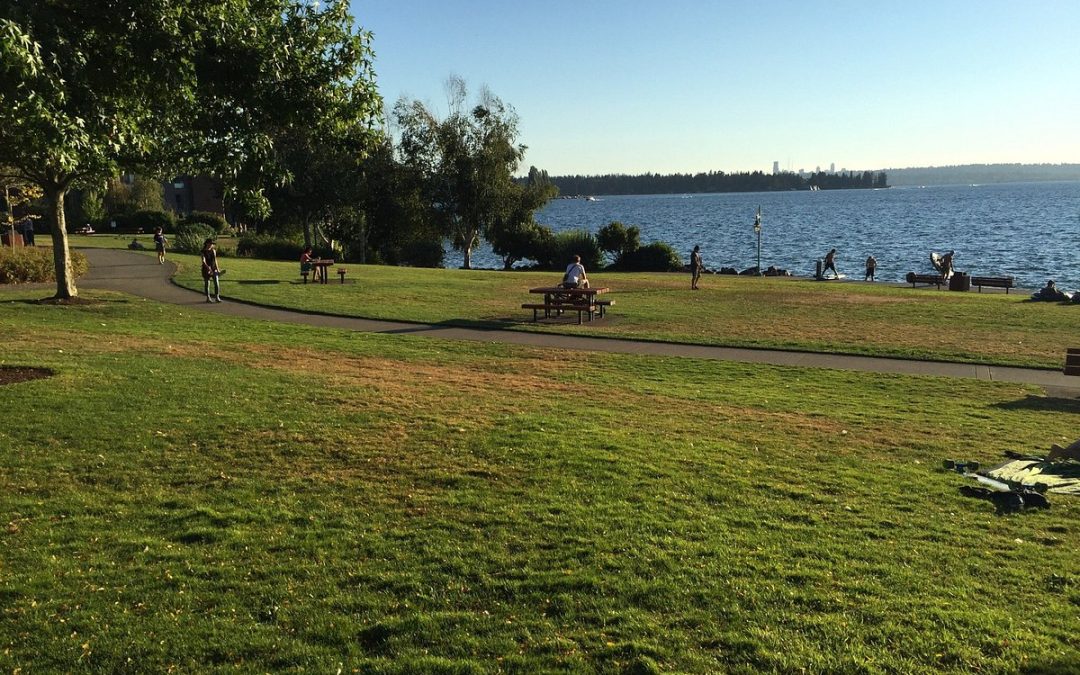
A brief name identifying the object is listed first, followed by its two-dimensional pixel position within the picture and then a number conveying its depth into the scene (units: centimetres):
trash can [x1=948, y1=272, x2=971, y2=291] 3428
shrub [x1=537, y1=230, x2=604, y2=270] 5481
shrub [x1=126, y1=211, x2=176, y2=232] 6919
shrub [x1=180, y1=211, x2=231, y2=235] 6956
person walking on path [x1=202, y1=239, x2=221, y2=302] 2295
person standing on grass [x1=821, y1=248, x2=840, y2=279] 4344
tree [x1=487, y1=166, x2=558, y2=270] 5922
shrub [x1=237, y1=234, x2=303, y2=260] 4800
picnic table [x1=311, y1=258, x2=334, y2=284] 2936
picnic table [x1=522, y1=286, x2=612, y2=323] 2153
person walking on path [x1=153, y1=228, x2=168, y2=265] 3575
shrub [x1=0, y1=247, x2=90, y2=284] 2603
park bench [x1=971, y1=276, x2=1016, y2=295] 3372
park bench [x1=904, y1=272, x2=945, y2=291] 3656
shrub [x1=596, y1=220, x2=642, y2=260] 5522
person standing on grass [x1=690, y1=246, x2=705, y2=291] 3131
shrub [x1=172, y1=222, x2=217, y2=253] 4475
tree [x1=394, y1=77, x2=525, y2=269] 6003
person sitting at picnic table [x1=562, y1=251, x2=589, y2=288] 2272
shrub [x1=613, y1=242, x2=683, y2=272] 5188
